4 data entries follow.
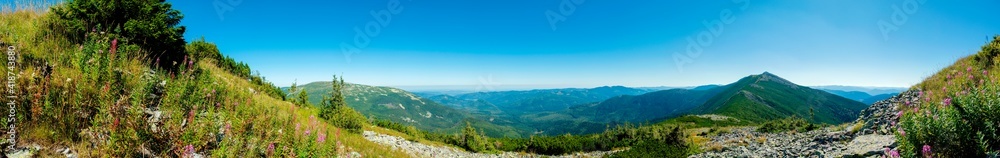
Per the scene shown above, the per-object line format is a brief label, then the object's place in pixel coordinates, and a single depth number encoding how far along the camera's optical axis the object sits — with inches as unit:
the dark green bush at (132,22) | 404.8
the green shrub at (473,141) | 1440.7
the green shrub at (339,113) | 965.6
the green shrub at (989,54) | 626.1
